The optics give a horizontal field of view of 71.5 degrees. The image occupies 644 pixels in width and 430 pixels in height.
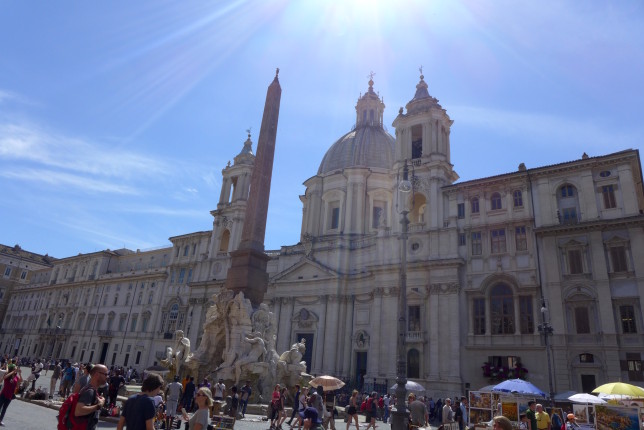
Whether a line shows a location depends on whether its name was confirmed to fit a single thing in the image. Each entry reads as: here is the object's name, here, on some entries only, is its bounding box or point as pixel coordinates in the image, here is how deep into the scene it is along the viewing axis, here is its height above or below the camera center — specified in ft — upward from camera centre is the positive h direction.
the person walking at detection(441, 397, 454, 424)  48.34 -3.31
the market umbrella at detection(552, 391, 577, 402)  72.50 -0.85
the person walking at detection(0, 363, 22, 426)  33.91 -3.15
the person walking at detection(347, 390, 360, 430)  50.74 -3.99
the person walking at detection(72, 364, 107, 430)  16.30 -1.63
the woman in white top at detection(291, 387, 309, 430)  47.80 -3.05
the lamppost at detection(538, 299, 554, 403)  74.84 +9.81
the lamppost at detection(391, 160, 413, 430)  39.37 +2.03
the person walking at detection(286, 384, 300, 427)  49.15 -3.68
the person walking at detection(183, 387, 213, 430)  20.26 -2.11
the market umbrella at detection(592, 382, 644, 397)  47.91 +0.72
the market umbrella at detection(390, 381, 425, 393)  68.69 -1.04
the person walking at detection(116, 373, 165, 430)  15.80 -1.76
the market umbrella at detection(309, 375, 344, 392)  53.94 -1.14
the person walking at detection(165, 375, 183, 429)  41.44 -3.63
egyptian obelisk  70.44 +21.49
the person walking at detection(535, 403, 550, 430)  39.38 -2.54
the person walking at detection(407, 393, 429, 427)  46.52 -3.32
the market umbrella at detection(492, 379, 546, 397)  52.65 +0.00
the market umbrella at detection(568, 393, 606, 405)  50.47 -0.55
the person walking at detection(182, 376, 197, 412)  53.26 -3.91
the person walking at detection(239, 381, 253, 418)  55.57 -3.67
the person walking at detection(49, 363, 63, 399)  62.32 -3.94
